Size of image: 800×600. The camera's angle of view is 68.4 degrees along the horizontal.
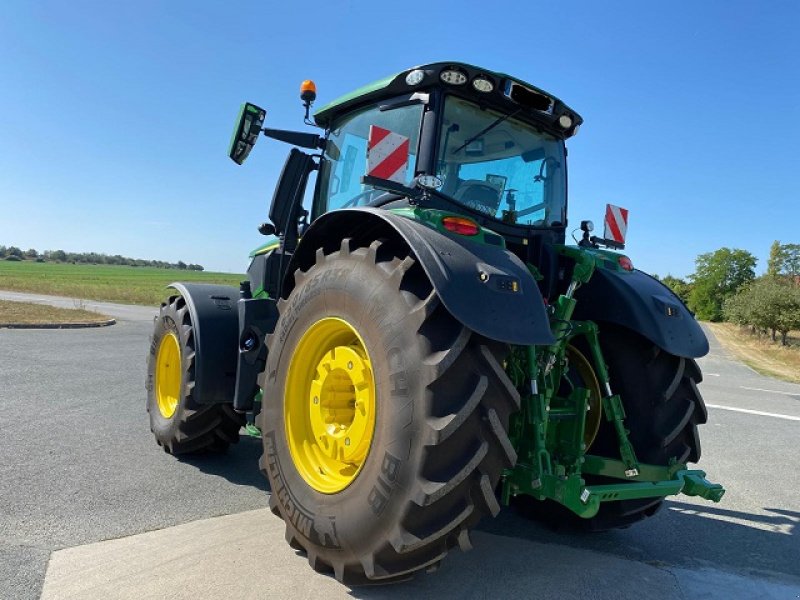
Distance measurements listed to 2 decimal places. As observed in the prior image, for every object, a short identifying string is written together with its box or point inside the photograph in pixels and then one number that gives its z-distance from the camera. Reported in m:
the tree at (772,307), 35.91
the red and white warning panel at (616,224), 4.17
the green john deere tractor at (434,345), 2.26
